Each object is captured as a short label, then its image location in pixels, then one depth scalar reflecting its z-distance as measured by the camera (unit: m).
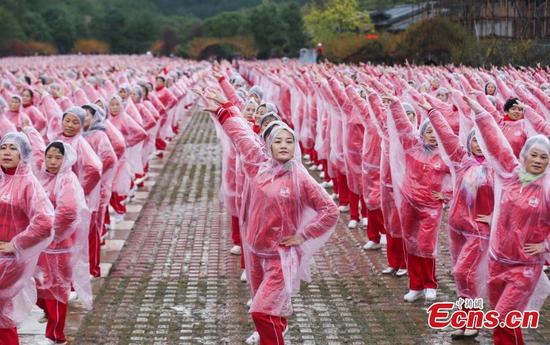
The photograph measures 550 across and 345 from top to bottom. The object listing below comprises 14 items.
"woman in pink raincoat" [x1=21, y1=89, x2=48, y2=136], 11.59
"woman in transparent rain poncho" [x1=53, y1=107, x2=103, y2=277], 7.63
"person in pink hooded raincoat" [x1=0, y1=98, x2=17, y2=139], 10.73
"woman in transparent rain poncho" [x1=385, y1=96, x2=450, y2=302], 7.71
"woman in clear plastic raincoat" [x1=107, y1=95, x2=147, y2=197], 11.00
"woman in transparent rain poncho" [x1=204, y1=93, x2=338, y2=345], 5.78
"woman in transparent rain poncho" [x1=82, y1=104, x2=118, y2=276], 8.48
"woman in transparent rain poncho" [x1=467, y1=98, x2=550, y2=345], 5.71
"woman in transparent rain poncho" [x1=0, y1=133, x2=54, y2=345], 5.73
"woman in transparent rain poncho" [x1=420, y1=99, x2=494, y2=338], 6.55
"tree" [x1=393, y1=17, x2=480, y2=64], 28.59
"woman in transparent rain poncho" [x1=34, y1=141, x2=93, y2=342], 6.32
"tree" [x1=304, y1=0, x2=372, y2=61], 46.47
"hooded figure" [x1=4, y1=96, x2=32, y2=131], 11.55
